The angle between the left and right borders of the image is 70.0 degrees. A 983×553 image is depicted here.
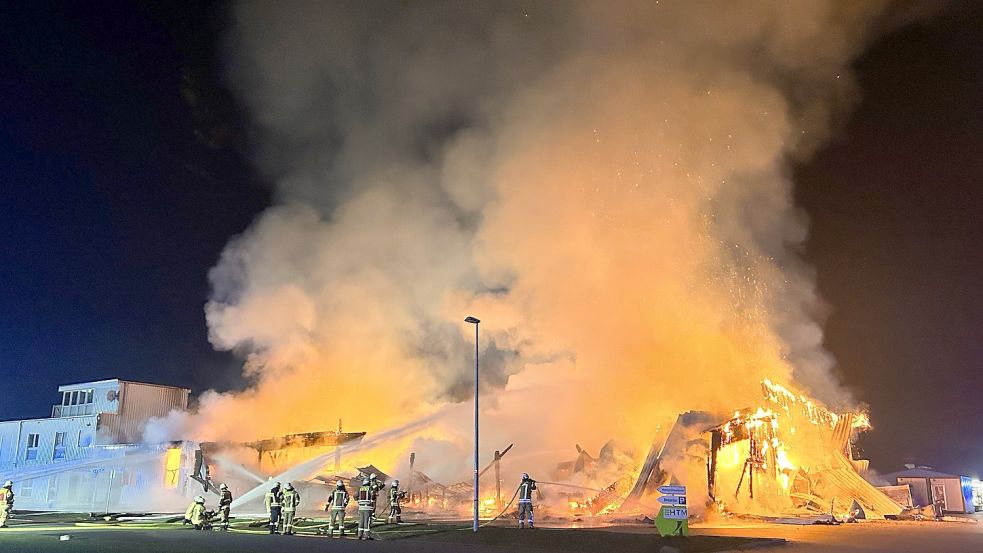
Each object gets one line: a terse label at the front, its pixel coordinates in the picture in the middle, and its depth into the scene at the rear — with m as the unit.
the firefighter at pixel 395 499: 27.47
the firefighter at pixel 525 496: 24.89
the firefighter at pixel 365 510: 22.36
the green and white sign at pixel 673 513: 20.62
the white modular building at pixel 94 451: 43.97
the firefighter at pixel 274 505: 24.20
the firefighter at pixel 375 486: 23.34
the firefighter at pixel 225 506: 25.41
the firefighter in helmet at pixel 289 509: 23.81
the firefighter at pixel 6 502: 25.89
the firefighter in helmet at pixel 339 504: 23.36
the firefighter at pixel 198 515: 24.91
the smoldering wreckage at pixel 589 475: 33.75
